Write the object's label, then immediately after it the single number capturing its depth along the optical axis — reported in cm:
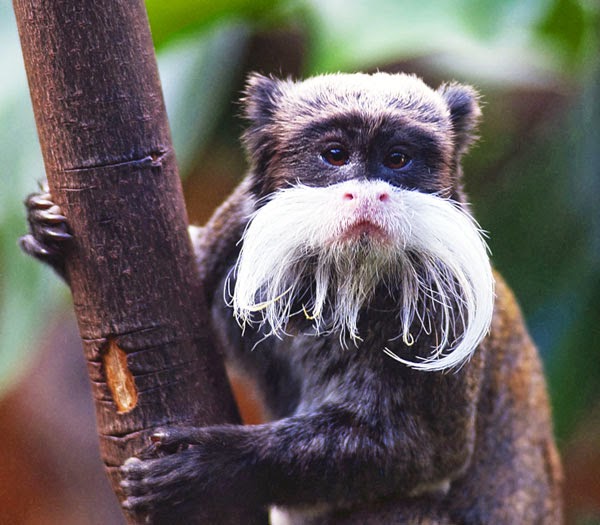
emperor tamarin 318
